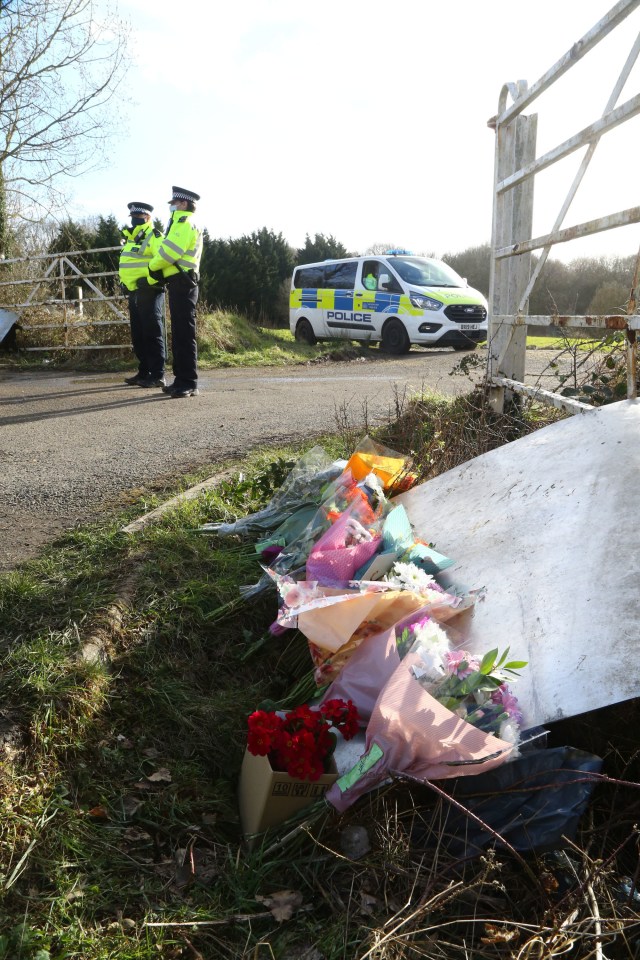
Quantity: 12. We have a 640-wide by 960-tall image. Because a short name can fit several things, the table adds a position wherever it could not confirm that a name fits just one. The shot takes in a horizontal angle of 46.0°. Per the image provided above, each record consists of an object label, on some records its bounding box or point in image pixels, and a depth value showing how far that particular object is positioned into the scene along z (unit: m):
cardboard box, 1.99
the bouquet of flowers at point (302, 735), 1.98
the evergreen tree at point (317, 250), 27.69
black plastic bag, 1.74
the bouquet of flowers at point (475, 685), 1.96
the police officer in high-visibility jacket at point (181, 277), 7.70
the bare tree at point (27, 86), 13.88
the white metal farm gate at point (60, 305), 11.57
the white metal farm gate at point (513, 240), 4.00
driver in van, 14.78
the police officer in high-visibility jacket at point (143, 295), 8.81
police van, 13.98
